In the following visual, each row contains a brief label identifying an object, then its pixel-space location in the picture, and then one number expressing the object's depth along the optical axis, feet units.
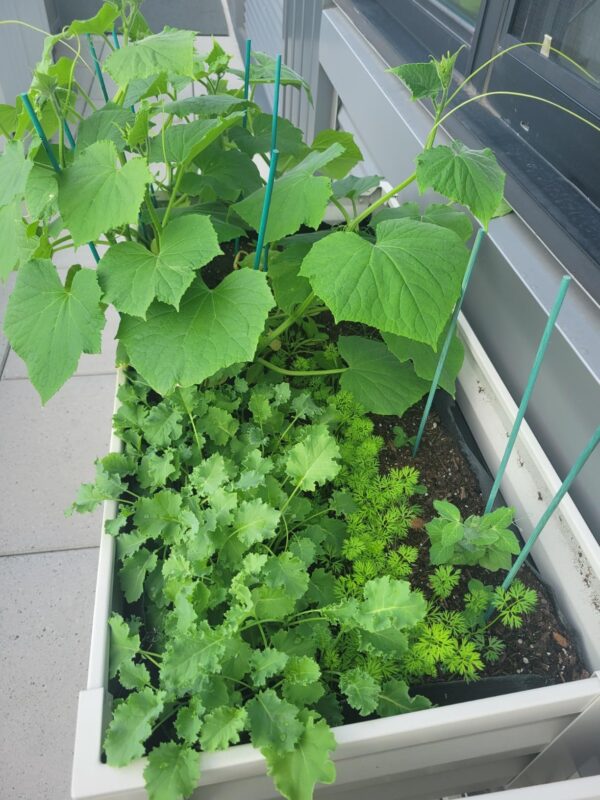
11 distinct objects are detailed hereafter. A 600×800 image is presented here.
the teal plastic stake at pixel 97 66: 3.31
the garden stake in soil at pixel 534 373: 2.09
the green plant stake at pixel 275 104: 2.82
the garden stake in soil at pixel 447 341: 2.62
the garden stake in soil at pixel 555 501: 2.19
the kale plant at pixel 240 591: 2.23
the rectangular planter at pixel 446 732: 2.23
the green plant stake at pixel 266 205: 2.63
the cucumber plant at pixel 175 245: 2.50
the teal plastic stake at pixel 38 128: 2.35
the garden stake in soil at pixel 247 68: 3.45
